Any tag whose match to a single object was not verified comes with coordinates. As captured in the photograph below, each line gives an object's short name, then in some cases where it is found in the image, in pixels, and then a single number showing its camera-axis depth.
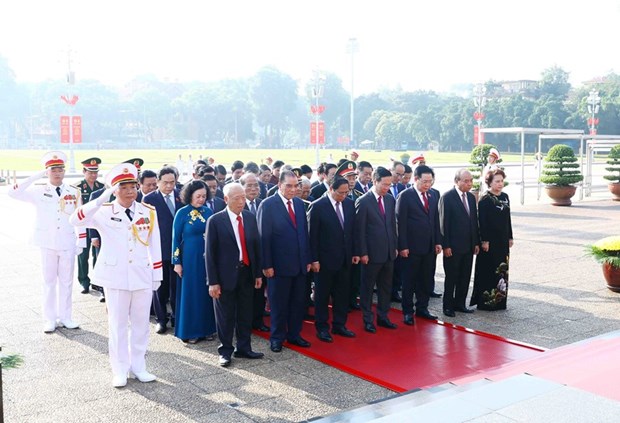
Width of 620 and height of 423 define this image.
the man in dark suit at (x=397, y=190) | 8.34
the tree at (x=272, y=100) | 94.56
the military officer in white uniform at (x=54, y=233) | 6.69
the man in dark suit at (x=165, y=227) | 6.95
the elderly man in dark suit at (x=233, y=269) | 5.77
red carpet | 5.50
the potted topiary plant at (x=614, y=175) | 20.70
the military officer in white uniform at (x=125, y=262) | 5.20
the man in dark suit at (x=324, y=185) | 8.71
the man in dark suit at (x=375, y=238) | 6.69
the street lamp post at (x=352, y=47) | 58.59
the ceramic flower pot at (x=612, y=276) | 8.36
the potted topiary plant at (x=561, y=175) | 19.08
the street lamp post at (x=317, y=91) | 36.78
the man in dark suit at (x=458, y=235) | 7.44
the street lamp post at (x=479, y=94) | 42.91
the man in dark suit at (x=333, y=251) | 6.50
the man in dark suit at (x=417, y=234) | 7.12
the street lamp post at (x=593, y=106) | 47.59
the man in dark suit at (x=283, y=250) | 6.19
